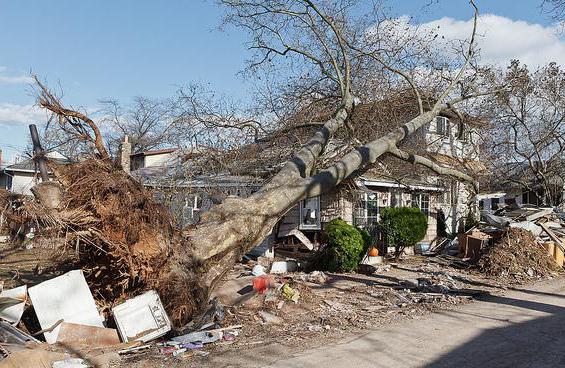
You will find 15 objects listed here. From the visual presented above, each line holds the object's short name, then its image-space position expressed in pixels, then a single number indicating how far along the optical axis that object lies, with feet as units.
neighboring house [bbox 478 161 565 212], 76.64
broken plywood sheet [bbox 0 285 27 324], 22.36
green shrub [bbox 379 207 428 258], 54.85
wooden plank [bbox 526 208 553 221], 52.54
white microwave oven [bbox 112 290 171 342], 22.91
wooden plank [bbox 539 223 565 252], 49.14
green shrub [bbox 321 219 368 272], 44.06
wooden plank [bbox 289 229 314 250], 51.08
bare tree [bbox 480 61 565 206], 71.00
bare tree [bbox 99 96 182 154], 153.92
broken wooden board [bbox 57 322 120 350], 21.91
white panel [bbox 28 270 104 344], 22.58
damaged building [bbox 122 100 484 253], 51.49
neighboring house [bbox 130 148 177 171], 108.17
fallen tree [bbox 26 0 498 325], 23.52
